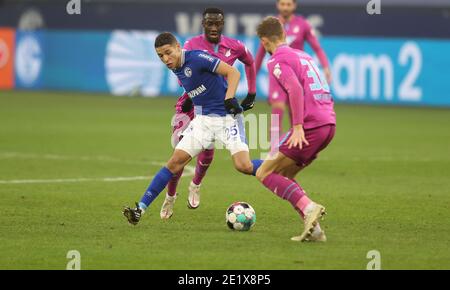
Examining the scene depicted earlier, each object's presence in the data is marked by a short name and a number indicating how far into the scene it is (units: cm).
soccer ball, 1898
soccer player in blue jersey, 1909
